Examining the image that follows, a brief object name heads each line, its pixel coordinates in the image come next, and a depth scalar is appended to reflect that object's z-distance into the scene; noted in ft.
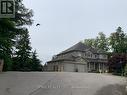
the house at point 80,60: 99.06
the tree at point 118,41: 120.86
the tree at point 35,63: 83.51
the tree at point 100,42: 132.83
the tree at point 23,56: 80.52
